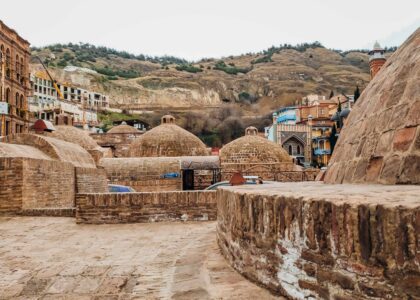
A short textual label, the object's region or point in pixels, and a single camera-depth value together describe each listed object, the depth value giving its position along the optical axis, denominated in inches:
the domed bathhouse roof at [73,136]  915.4
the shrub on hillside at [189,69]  4101.9
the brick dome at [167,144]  991.0
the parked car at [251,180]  557.8
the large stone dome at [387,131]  136.9
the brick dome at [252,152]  971.9
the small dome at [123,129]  1673.2
